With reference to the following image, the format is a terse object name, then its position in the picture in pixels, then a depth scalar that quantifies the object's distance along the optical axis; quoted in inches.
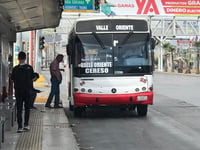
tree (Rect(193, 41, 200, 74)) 2951.3
